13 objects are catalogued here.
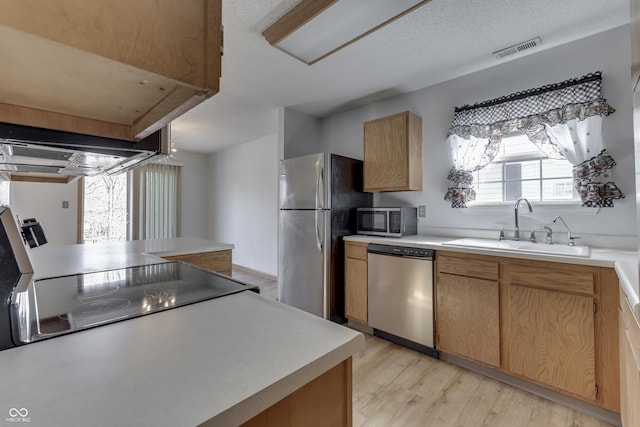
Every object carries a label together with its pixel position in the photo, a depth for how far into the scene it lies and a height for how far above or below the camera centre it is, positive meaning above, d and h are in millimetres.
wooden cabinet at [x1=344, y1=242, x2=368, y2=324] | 2680 -653
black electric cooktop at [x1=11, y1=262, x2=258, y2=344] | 713 -269
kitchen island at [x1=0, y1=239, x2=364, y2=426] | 420 -286
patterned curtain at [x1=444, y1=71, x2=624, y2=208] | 1935 +673
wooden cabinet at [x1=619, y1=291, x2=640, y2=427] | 945 -601
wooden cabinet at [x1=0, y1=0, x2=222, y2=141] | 432 +310
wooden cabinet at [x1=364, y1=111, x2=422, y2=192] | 2684 +628
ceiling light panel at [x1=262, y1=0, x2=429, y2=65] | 1629 +1242
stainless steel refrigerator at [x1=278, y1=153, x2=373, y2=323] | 2820 -98
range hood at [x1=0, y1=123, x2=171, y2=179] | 831 +252
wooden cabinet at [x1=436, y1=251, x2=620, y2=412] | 1543 -672
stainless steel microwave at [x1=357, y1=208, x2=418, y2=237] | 2635 -58
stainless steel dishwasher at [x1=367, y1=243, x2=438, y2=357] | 2230 -682
